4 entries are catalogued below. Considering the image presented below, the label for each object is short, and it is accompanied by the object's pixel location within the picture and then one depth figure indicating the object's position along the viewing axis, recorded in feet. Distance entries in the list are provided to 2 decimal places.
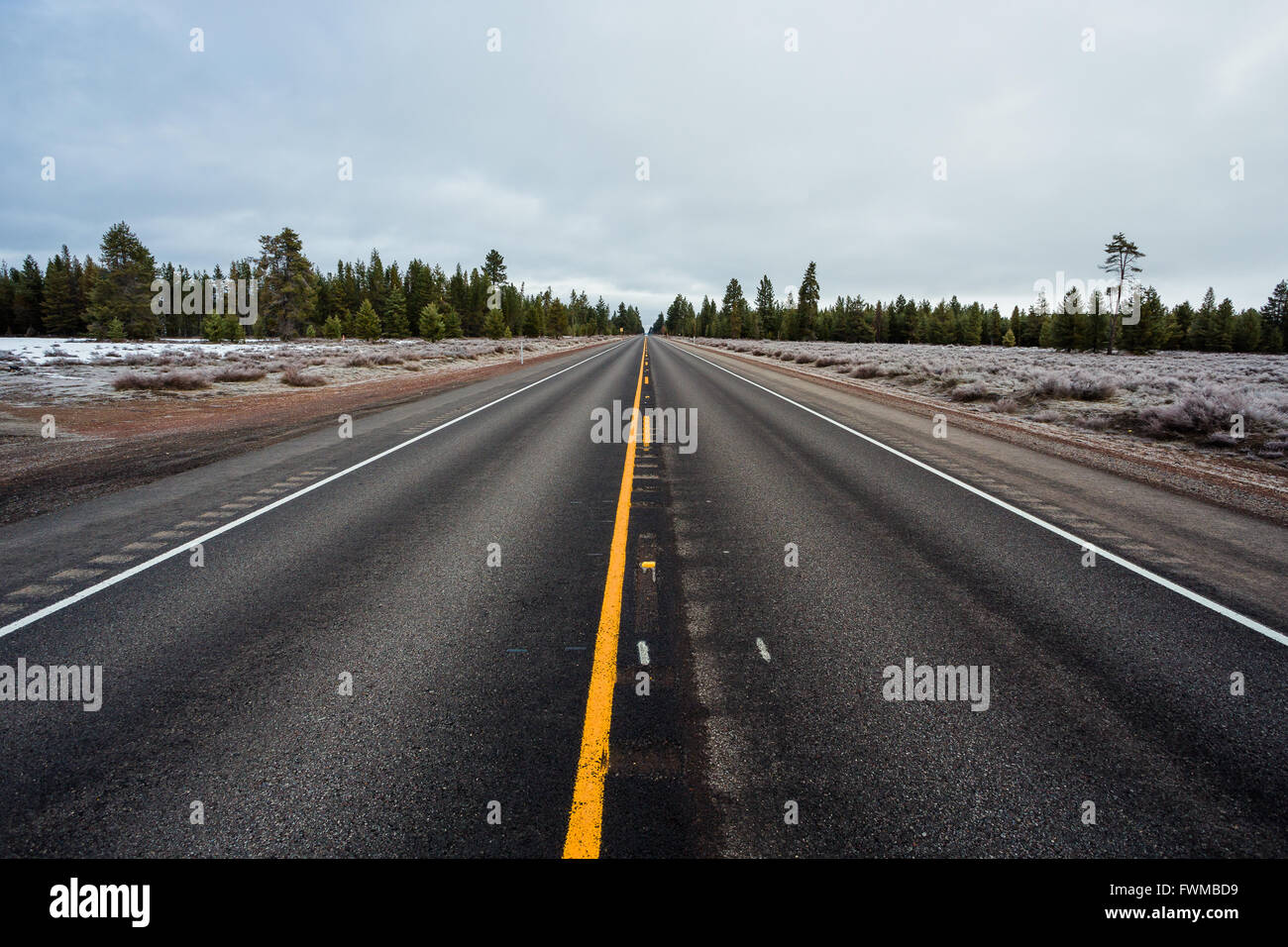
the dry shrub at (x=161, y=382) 64.75
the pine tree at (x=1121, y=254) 207.41
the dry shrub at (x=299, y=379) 77.56
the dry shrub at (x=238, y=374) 75.41
